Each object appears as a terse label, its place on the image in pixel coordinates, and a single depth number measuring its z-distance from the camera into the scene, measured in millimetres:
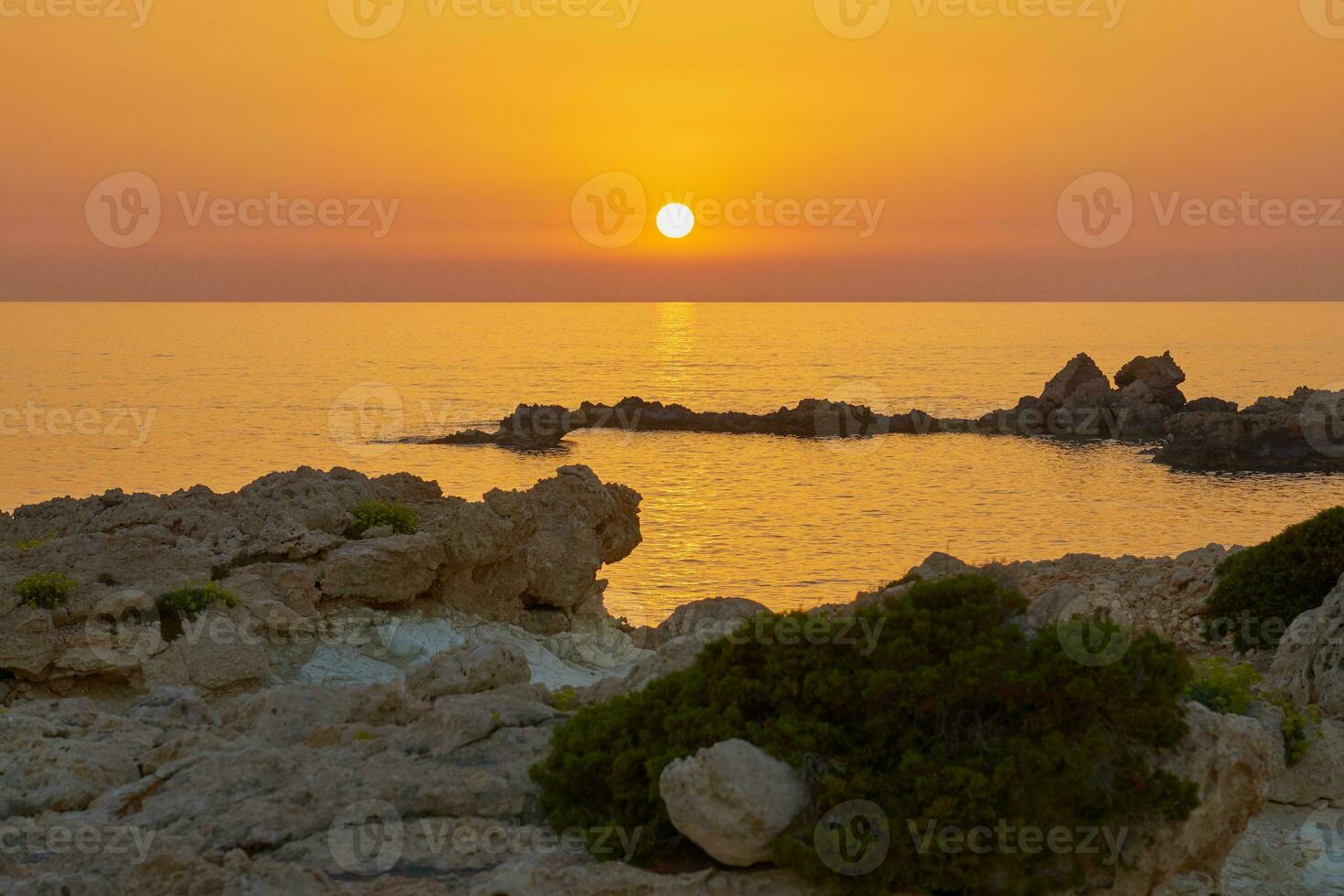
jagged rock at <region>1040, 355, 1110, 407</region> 93125
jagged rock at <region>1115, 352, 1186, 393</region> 90438
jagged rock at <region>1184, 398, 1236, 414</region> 83156
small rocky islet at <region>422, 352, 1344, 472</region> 73625
